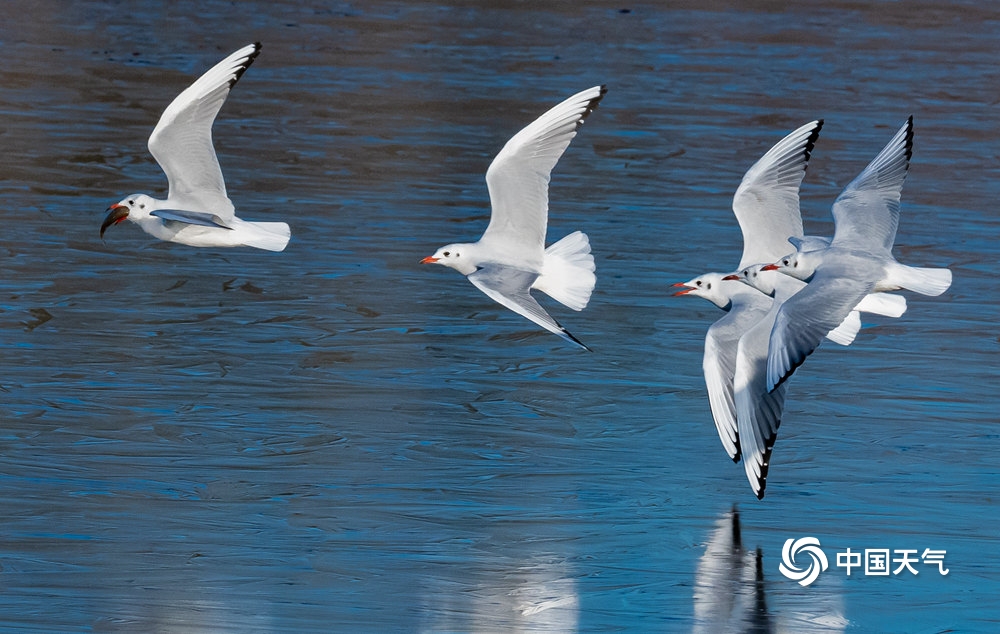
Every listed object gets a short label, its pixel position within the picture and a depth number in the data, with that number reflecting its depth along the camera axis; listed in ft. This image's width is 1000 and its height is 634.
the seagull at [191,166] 71.67
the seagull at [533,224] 67.72
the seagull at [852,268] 56.34
